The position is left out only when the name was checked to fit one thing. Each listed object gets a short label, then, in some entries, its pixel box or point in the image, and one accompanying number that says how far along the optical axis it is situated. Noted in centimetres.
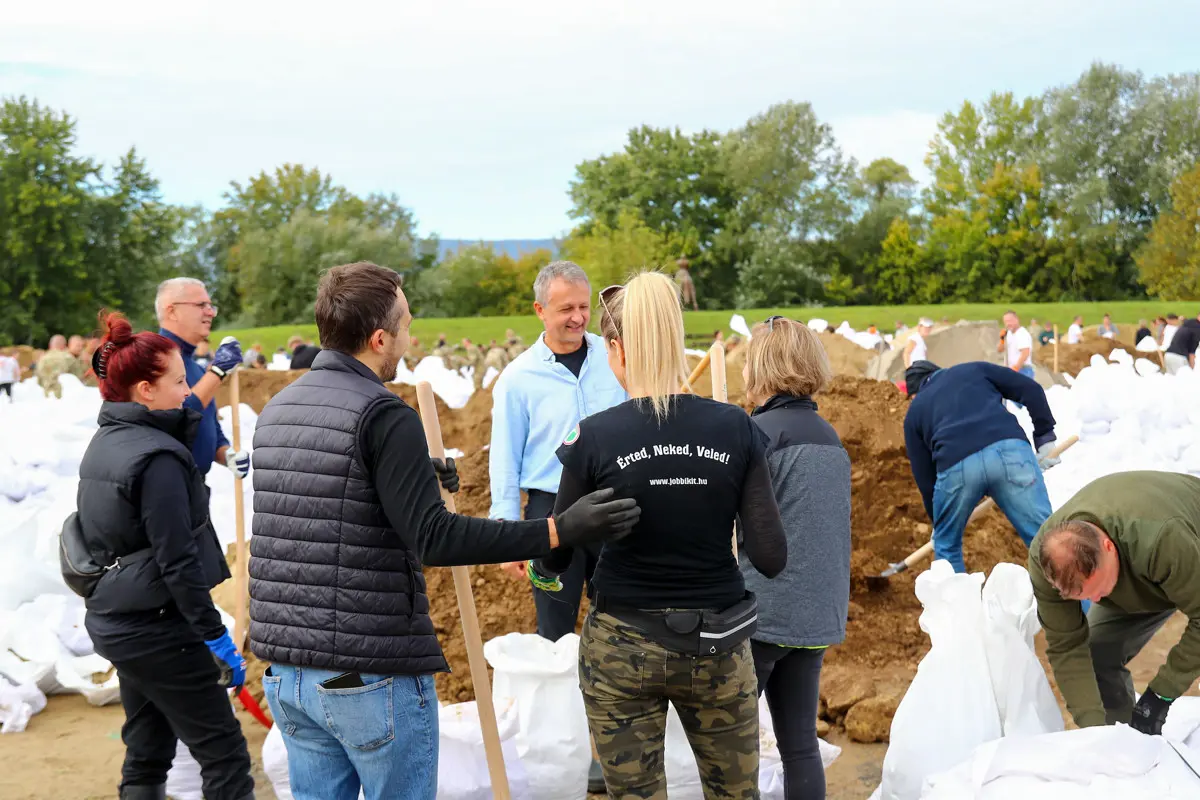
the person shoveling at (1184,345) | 1348
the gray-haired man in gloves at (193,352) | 381
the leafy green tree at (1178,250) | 3772
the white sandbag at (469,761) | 312
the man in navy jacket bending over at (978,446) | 439
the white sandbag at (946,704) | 310
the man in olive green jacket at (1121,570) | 268
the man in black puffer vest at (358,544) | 200
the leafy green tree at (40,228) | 3503
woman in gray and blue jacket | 271
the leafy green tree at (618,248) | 4125
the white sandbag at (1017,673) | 315
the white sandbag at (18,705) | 442
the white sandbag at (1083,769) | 257
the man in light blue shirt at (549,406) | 341
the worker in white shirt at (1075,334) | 2067
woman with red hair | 272
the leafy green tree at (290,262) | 4475
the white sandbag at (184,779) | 352
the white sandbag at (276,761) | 312
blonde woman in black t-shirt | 209
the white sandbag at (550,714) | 326
